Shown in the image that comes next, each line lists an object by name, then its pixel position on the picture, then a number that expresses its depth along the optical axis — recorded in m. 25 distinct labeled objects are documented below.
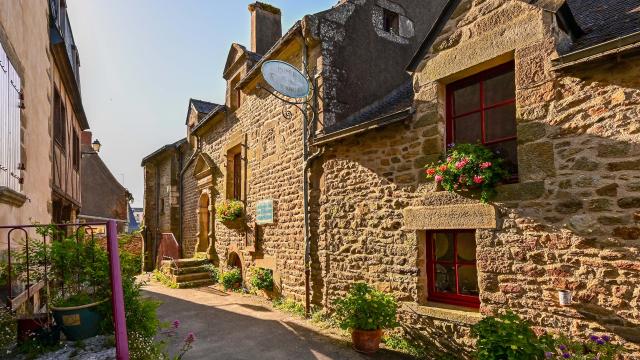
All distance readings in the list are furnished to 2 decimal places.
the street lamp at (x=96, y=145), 14.86
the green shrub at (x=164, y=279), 11.23
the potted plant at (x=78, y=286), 3.10
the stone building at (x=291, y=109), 7.38
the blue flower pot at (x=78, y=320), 3.08
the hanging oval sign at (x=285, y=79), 6.52
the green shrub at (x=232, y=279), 10.15
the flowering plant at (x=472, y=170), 4.54
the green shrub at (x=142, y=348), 2.99
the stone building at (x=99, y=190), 20.55
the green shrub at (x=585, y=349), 3.64
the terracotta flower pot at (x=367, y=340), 5.30
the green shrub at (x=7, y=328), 2.92
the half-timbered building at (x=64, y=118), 7.49
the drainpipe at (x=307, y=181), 7.18
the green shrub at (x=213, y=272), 11.49
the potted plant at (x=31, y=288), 3.01
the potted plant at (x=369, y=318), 5.30
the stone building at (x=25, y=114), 3.88
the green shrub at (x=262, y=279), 8.59
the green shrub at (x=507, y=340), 3.85
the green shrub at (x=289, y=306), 7.40
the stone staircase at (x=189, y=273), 11.20
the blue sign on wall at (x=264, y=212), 8.66
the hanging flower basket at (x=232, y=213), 10.05
